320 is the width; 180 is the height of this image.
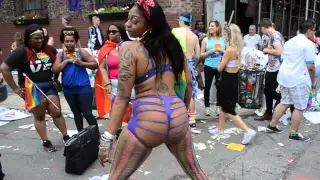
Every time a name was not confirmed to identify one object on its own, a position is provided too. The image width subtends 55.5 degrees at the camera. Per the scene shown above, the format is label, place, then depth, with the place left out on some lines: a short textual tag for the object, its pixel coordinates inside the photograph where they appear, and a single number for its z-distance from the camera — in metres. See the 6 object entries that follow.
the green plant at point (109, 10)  9.96
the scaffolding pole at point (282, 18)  14.57
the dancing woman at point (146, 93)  2.23
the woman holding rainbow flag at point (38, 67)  4.04
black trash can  6.00
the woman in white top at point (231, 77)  4.52
